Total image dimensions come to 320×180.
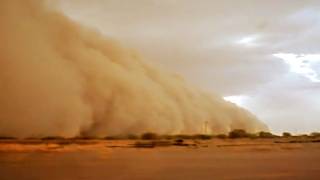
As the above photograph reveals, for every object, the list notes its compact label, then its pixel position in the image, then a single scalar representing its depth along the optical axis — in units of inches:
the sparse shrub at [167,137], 4237.2
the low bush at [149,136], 4195.4
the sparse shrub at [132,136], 4311.0
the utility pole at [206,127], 5248.0
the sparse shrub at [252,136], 4674.5
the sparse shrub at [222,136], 4484.7
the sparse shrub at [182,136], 4339.1
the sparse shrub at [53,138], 3625.0
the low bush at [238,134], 4592.0
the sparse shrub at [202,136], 4368.1
